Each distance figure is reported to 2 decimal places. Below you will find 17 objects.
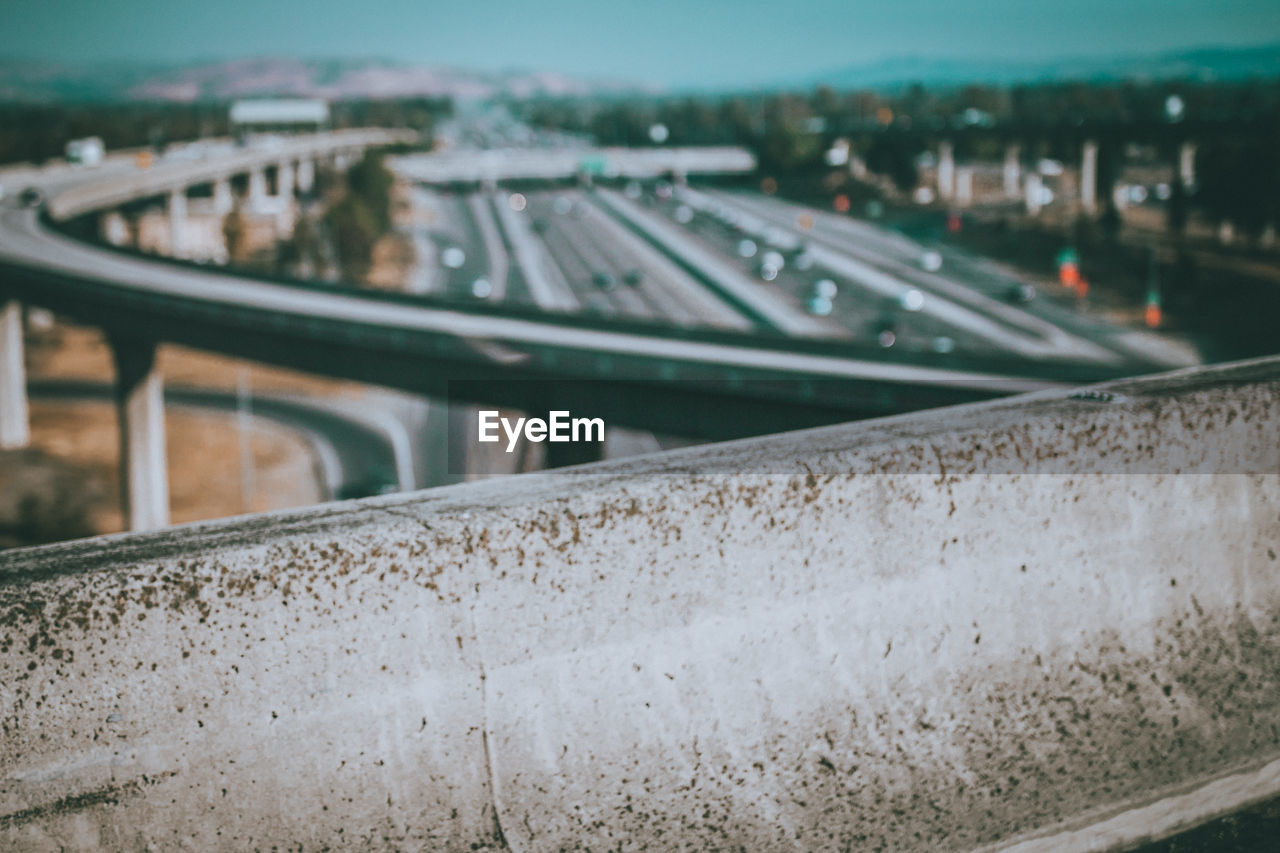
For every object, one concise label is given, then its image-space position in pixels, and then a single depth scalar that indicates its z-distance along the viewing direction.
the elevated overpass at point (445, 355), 21.30
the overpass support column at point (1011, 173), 143.12
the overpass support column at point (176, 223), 95.88
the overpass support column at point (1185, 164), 110.62
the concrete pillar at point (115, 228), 96.31
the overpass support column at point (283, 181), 134.46
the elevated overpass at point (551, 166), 180.25
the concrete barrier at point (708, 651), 2.29
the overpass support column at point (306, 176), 155.95
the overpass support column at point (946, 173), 147.38
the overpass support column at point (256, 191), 125.00
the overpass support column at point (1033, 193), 128.62
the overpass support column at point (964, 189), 146.12
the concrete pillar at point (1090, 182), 125.56
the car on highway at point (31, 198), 70.50
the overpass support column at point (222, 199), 116.06
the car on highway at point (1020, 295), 83.00
